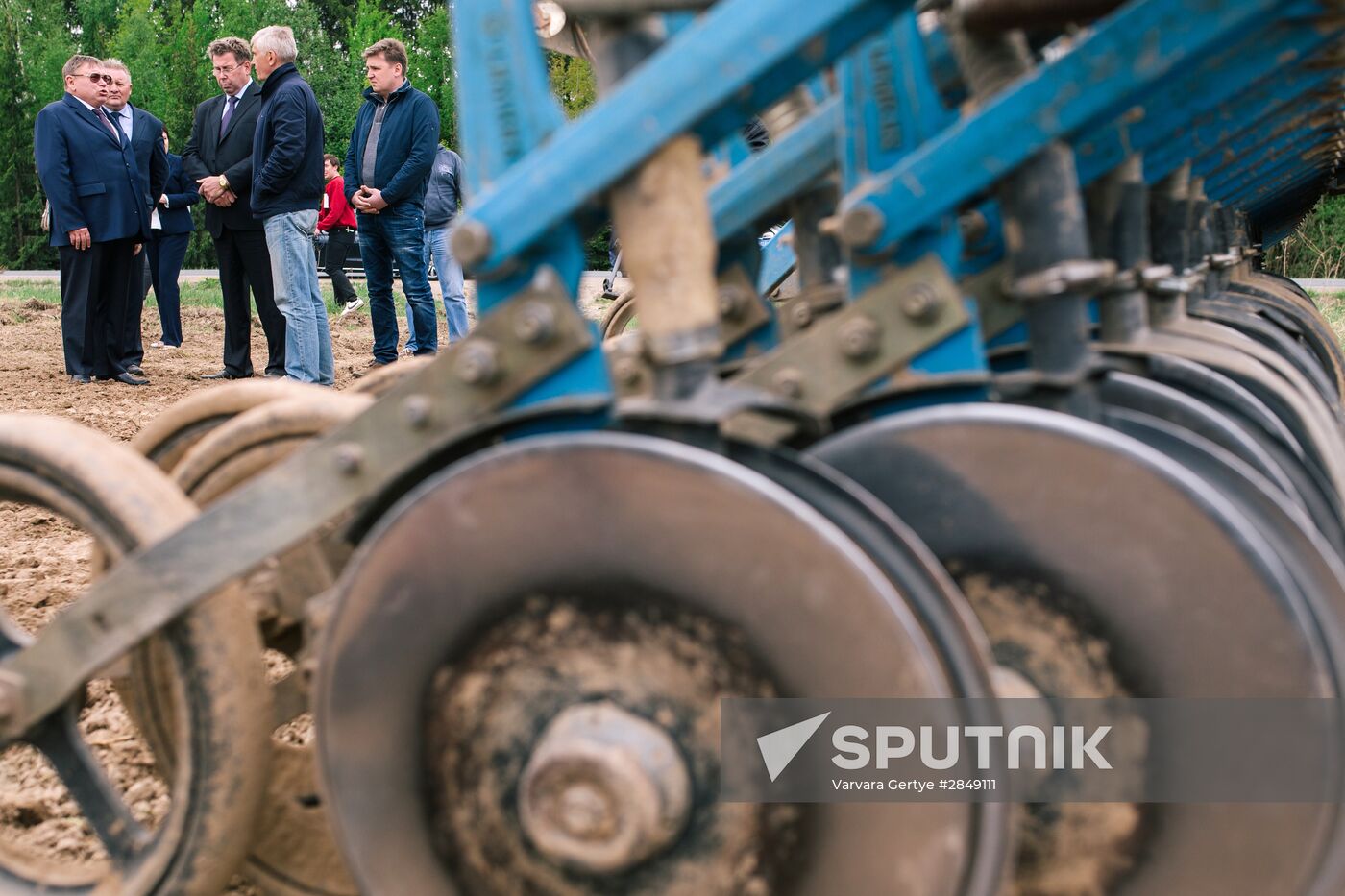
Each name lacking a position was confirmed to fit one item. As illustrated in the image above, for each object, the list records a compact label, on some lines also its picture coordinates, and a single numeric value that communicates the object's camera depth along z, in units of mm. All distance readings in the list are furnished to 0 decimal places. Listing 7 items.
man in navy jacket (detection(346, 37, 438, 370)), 7797
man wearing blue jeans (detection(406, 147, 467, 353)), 7918
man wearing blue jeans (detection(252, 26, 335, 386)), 7293
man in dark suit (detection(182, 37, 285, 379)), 7758
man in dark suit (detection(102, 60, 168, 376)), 8602
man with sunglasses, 8281
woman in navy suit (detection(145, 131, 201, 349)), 10422
